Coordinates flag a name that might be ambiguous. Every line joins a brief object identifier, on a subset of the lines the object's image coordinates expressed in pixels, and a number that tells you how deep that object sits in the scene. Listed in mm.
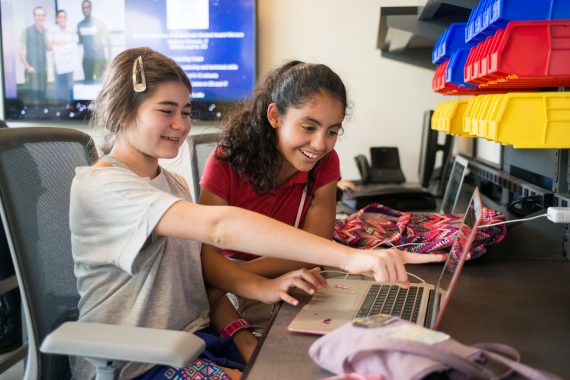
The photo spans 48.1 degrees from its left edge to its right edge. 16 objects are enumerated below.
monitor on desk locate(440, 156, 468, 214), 1953
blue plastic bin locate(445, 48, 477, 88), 1597
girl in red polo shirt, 1419
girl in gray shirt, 982
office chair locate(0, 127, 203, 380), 841
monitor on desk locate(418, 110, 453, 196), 2709
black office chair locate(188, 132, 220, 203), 1942
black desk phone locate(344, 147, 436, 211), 2457
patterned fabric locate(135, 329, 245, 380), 1017
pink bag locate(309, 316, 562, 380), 715
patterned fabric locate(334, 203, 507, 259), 1497
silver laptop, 980
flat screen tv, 3189
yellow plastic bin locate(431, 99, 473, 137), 1745
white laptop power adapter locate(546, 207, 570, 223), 1105
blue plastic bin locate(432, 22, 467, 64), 1696
